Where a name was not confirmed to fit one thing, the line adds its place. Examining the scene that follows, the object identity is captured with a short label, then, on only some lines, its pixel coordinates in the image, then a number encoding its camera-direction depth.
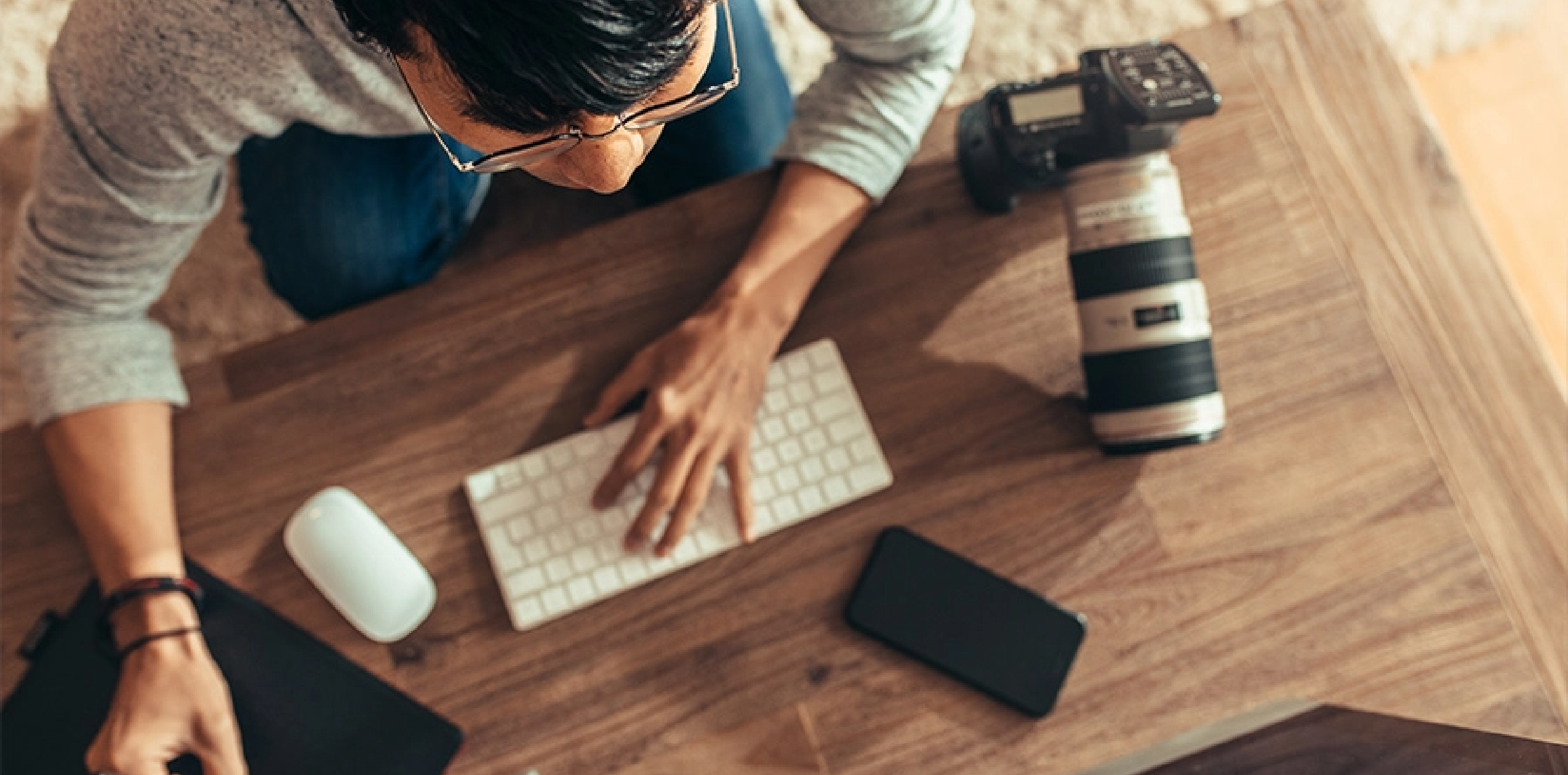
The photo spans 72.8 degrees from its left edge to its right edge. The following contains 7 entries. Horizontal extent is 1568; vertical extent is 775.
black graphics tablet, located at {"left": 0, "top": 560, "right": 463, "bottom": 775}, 0.76
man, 0.67
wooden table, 0.76
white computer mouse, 0.76
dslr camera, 0.73
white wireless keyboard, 0.78
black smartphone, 0.76
